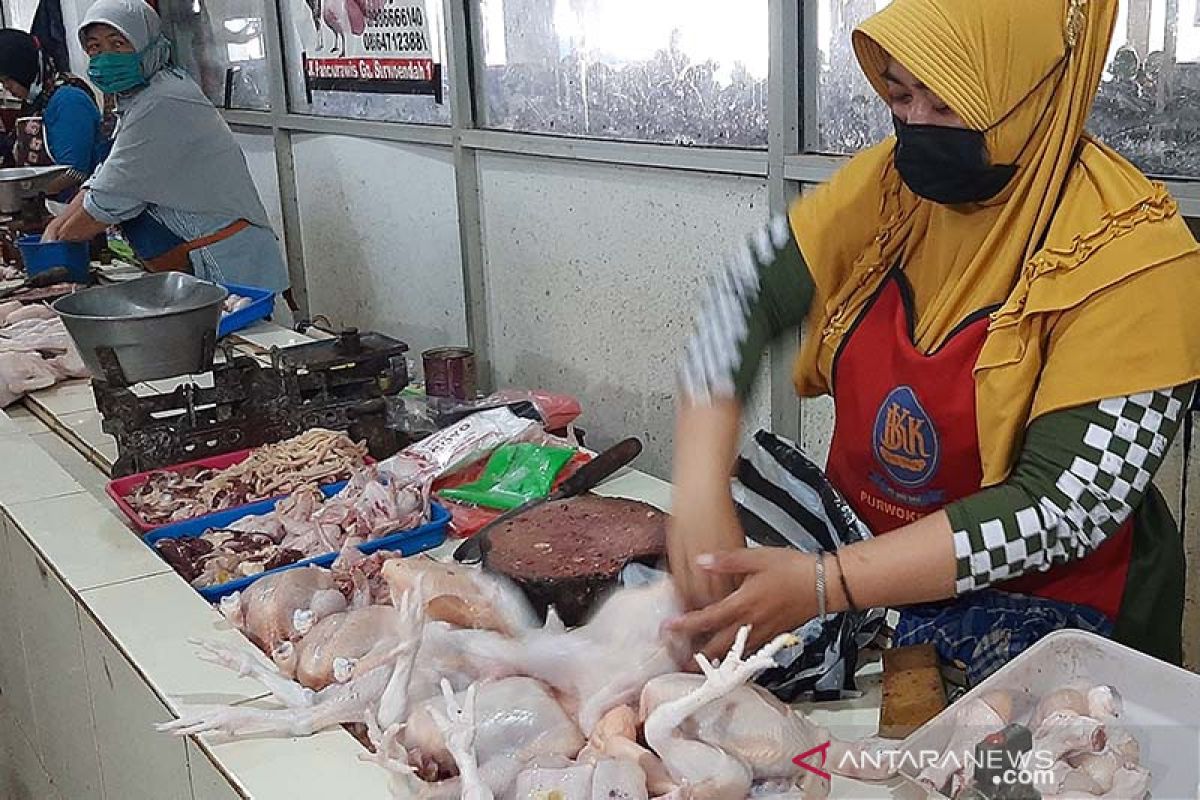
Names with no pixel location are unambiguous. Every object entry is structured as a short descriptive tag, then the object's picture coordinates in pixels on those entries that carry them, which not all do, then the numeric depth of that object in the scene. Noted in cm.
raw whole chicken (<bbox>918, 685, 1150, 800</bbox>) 118
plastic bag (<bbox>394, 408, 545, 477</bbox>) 239
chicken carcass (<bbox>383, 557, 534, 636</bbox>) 162
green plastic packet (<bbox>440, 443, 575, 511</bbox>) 230
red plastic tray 219
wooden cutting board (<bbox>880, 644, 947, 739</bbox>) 146
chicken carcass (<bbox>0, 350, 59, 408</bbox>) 312
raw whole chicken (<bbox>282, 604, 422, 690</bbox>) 155
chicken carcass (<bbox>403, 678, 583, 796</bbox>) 136
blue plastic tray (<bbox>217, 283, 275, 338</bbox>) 367
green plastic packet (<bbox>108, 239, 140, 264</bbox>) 509
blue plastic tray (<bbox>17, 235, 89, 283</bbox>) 449
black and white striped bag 161
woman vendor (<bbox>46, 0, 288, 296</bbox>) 420
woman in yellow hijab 145
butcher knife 210
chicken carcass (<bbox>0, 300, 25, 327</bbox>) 378
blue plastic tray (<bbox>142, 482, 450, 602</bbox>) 210
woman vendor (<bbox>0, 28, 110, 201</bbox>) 544
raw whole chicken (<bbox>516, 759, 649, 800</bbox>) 127
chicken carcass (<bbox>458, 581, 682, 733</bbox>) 144
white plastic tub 126
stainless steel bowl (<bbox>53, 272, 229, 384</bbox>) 262
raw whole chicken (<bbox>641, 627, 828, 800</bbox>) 128
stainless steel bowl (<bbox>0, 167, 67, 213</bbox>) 481
